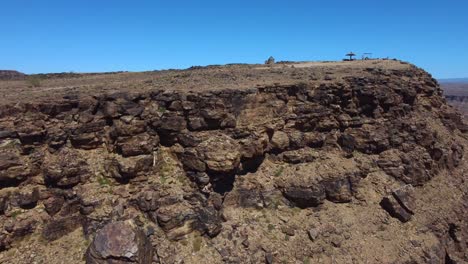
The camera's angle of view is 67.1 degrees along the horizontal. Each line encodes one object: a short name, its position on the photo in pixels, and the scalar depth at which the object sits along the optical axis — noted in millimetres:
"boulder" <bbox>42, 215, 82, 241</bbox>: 16625
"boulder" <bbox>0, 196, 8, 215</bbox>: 16172
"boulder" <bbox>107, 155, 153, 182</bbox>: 18719
